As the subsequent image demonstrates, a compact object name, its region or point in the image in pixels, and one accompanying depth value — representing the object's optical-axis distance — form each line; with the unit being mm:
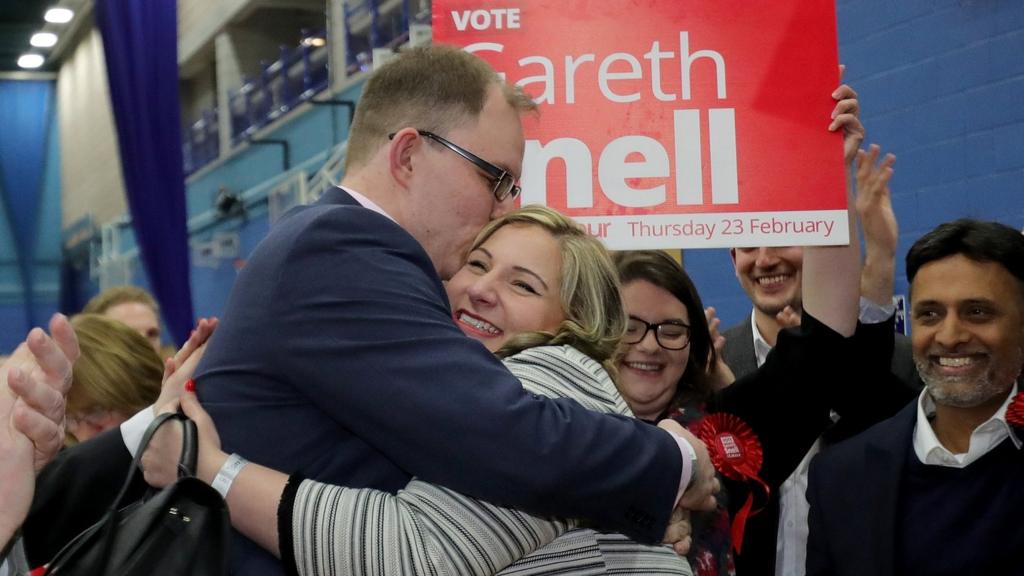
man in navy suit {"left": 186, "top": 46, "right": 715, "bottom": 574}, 1460
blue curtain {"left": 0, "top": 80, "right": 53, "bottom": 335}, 15812
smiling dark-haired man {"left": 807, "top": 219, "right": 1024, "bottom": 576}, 2539
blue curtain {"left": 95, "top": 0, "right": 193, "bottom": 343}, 7414
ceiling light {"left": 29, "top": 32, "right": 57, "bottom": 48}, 17781
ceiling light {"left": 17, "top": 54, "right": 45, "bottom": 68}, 18469
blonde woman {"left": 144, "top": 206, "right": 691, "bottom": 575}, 1466
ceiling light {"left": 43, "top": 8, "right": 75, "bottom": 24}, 17578
